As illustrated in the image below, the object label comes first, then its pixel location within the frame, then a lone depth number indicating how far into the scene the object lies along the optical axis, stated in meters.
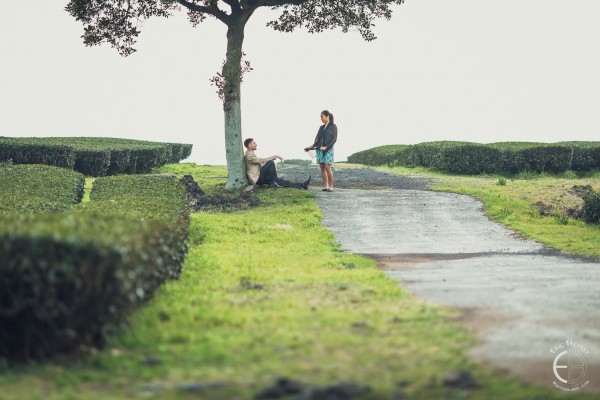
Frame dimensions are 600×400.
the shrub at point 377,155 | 38.68
